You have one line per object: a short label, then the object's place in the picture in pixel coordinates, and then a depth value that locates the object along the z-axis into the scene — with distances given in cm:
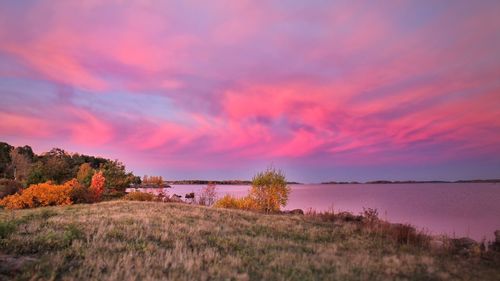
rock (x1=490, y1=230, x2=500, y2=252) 1706
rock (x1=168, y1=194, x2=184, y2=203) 4682
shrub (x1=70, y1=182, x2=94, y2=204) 3860
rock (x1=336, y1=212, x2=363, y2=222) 2564
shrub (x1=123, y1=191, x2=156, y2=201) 4341
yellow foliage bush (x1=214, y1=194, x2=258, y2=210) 3658
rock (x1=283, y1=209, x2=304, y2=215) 3494
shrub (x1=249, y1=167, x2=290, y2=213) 3681
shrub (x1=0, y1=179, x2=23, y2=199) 4400
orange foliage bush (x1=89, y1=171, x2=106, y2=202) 4296
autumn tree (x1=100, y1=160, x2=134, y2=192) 5858
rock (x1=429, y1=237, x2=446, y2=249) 1579
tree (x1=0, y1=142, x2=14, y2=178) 9209
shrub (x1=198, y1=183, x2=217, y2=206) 4790
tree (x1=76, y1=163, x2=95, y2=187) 5706
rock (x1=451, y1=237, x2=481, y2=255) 1493
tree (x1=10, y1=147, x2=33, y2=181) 7898
